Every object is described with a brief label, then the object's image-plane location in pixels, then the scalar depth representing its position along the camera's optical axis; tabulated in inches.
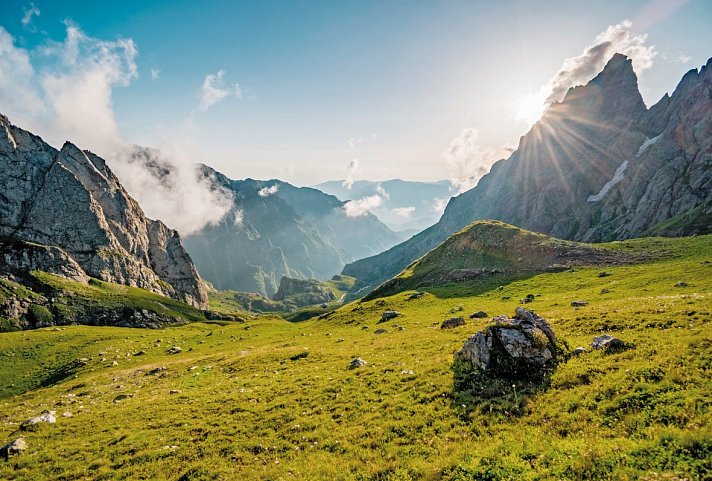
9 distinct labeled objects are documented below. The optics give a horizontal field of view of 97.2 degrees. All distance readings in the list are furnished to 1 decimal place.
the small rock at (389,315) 2316.7
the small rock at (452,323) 1544.0
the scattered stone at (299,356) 1454.7
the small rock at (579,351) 782.1
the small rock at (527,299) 2050.1
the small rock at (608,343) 754.2
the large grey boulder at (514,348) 759.1
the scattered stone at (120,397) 1232.1
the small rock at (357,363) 1108.5
